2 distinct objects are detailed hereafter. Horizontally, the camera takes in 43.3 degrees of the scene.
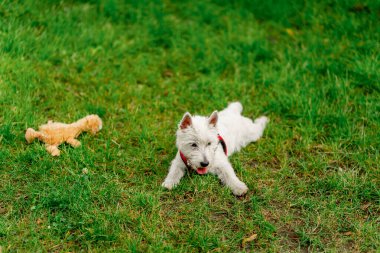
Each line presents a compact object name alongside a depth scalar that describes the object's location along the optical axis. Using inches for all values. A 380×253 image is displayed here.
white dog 188.2
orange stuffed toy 209.6
